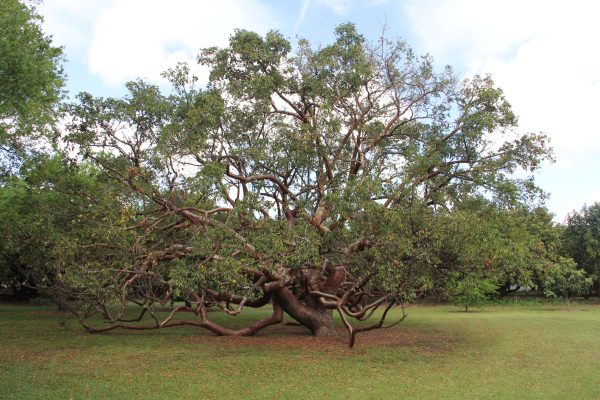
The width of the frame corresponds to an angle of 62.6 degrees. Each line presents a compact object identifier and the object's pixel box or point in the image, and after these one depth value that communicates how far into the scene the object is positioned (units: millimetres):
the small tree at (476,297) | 28109
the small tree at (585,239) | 32094
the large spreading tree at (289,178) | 11109
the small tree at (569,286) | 29075
